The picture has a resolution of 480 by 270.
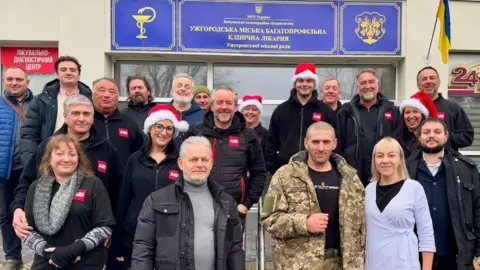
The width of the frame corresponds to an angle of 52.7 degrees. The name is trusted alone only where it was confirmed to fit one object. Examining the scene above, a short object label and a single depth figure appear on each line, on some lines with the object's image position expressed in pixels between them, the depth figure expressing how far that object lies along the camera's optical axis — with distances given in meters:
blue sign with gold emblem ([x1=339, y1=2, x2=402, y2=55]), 8.85
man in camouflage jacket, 3.42
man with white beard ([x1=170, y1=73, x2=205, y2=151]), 5.42
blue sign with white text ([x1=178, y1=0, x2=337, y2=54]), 8.74
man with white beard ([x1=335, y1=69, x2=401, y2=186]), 4.81
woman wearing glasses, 3.86
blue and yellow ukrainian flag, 8.20
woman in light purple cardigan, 3.45
